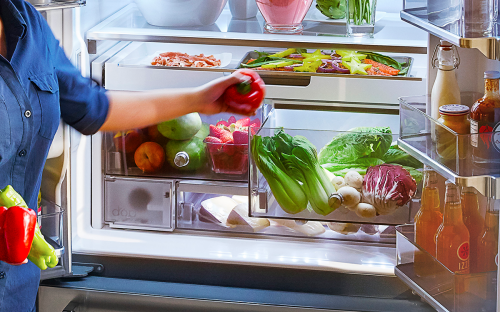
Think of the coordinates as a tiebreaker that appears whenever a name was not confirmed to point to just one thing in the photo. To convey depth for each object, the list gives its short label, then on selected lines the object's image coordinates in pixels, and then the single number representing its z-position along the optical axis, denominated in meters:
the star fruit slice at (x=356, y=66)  2.72
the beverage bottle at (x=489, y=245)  2.33
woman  2.18
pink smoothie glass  2.77
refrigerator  2.70
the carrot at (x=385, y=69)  2.73
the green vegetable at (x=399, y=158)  2.60
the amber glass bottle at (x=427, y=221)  2.42
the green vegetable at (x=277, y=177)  2.62
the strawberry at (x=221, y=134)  2.82
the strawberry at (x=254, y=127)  2.64
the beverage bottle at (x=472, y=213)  2.36
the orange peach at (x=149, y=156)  2.85
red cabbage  2.57
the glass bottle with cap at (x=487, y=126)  2.18
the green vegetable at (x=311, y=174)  2.62
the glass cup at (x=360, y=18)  2.72
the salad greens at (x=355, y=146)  2.59
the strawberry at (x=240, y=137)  2.80
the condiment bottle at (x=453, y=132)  2.19
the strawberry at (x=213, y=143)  2.81
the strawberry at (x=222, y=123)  2.87
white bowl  2.85
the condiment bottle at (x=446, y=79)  2.36
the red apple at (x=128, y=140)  2.87
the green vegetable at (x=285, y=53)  2.86
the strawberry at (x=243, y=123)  2.85
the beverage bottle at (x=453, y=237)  2.32
